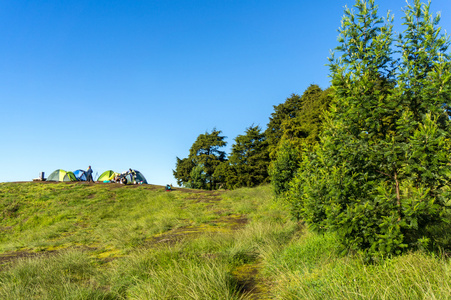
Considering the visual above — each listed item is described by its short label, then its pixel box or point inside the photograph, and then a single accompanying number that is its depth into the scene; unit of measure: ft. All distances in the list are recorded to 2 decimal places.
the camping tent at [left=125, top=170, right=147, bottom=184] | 113.91
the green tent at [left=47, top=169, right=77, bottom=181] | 104.42
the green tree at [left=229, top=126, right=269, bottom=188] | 107.55
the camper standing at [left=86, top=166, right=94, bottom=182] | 105.09
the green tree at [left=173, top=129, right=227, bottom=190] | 128.47
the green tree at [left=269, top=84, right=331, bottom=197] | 41.63
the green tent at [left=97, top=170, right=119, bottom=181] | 108.96
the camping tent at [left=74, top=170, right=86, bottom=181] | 108.67
